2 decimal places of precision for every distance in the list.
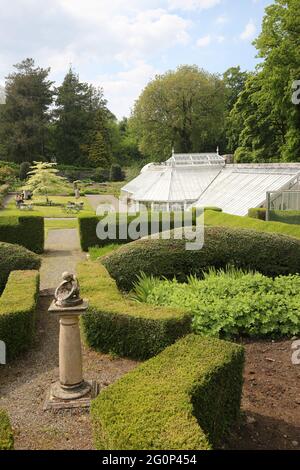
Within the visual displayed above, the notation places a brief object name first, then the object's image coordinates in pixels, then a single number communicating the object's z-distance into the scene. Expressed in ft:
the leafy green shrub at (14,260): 31.07
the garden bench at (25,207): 93.10
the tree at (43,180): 108.88
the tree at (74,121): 195.31
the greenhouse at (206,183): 64.90
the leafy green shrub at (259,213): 56.39
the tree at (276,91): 86.12
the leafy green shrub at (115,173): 180.04
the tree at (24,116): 182.60
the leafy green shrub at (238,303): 20.90
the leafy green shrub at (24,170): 163.12
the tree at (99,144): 196.65
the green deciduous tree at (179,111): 145.07
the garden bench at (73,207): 92.25
